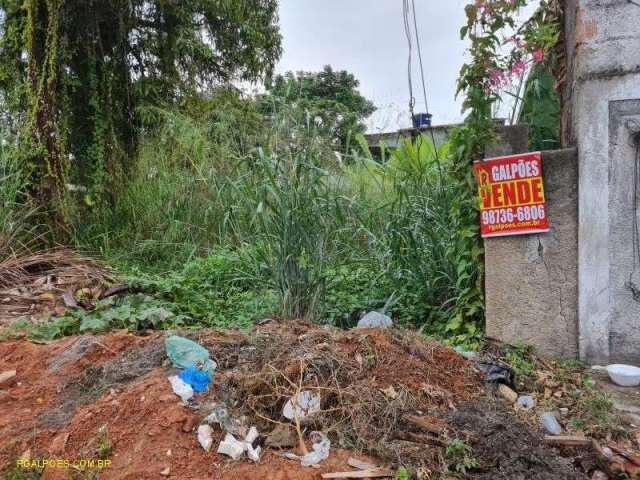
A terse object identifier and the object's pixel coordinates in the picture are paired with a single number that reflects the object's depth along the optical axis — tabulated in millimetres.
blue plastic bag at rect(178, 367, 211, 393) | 2373
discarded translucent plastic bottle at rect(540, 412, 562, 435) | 2412
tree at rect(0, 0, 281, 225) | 6672
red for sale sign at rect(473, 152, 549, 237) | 3338
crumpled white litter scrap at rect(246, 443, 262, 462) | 1994
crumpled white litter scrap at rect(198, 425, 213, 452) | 2041
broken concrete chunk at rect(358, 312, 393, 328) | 3692
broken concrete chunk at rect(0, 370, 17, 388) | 2719
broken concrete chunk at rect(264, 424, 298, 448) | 2057
